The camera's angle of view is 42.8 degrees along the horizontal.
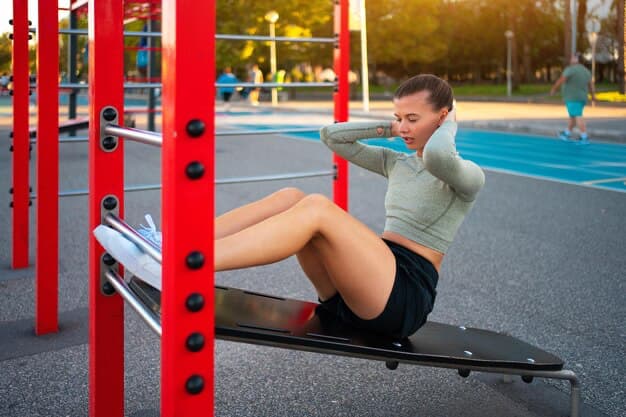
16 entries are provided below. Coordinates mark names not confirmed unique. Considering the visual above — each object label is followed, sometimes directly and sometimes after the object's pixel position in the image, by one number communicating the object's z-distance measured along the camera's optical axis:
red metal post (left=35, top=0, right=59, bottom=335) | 3.71
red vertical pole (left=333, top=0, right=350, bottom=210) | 5.14
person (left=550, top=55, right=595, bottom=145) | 15.14
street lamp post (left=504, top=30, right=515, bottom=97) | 37.75
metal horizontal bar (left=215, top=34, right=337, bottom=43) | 5.33
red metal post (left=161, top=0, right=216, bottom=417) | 1.89
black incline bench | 2.56
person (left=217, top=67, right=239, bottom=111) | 19.94
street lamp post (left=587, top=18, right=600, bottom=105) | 22.57
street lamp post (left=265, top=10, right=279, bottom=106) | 28.99
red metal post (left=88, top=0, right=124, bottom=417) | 2.70
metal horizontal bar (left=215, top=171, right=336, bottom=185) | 5.21
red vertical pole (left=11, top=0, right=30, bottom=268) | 4.55
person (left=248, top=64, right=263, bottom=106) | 29.48
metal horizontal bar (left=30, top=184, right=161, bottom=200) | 4.85
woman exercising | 2.81
